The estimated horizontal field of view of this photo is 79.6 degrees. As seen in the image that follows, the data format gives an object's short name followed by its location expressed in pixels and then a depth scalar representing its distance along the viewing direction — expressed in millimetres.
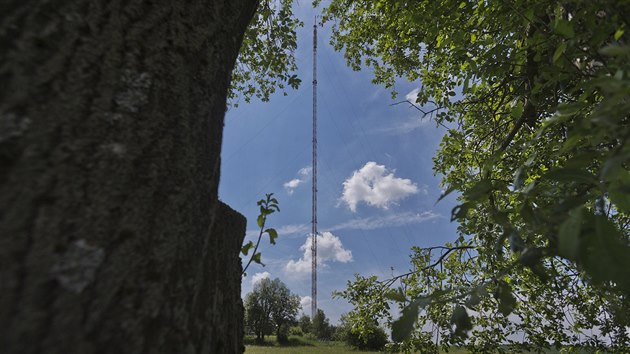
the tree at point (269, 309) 68062
